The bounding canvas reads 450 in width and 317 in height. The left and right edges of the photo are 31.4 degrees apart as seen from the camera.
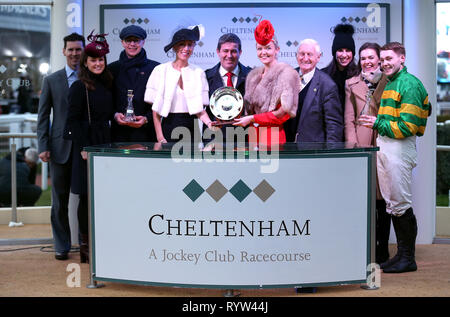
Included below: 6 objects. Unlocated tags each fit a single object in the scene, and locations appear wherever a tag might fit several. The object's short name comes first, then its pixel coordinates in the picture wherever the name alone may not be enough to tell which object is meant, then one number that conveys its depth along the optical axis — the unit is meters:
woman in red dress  6.21
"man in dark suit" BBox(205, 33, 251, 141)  6.95
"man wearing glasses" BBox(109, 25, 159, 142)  6.76
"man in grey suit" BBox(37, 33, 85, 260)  6.85
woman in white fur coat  6.78
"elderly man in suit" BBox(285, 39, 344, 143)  6.62
